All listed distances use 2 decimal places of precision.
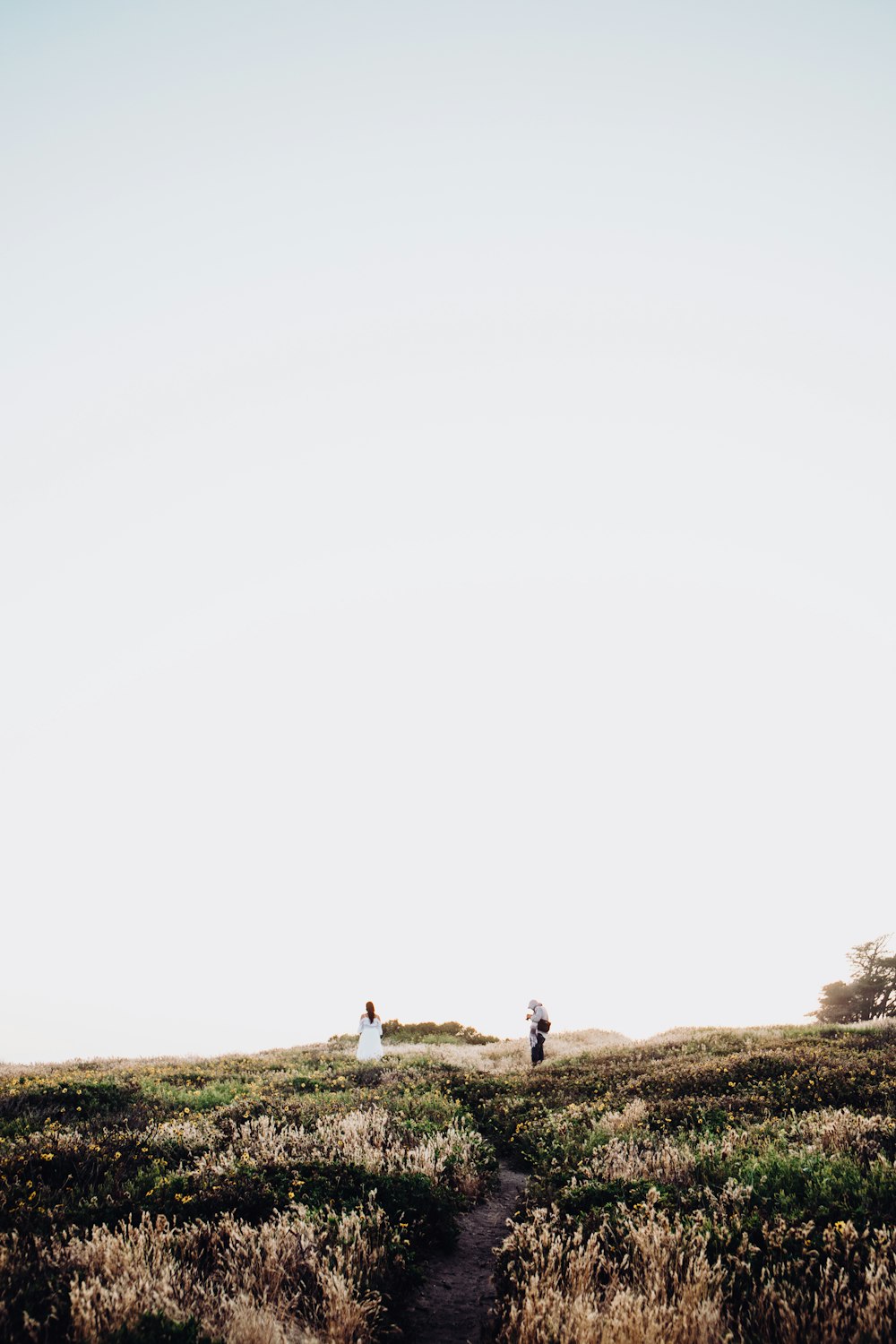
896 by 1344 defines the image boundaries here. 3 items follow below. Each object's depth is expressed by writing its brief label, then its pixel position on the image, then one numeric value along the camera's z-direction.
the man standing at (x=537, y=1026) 22.34
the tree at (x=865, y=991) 33.12
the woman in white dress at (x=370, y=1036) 21.04
